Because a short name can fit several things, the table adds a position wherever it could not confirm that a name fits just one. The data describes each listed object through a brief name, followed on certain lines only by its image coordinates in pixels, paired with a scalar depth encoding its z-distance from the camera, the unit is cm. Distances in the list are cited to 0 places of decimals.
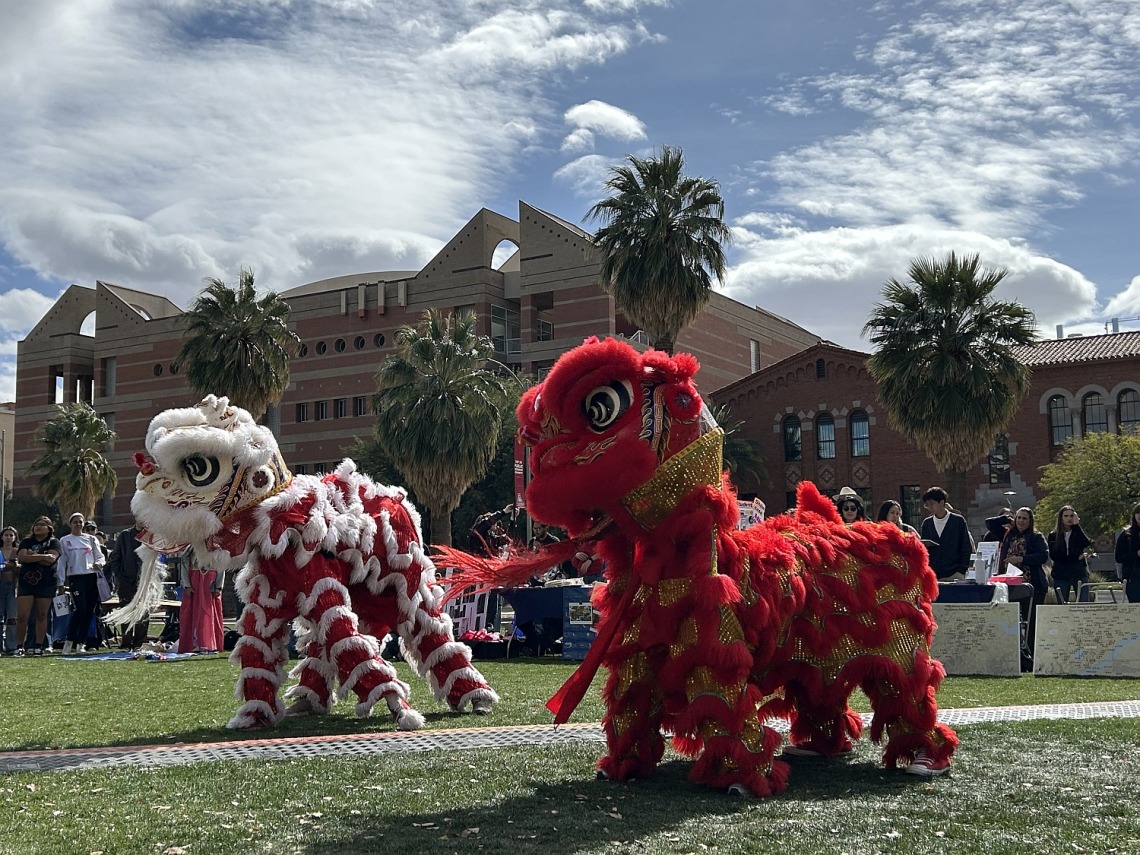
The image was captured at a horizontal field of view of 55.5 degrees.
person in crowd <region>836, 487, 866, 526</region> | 1108
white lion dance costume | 694
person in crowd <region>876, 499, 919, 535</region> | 1150
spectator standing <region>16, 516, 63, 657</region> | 1428
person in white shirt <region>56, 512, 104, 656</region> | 1498
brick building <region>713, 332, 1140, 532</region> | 4016
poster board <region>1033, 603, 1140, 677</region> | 1086
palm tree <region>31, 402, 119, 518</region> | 4588
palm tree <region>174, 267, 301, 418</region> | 3164
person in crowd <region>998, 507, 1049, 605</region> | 1255
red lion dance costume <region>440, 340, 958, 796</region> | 488
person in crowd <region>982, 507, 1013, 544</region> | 1461
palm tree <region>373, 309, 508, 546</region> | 3066
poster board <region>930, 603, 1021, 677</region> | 1082
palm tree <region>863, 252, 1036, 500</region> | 2758
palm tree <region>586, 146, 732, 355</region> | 2802
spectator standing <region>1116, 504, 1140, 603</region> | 1236
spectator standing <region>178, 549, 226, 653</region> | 1397
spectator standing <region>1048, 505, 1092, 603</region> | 1303
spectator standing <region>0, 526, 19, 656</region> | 1487
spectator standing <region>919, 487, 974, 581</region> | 1153
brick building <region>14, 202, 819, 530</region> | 4972
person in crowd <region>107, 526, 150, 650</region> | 1473
